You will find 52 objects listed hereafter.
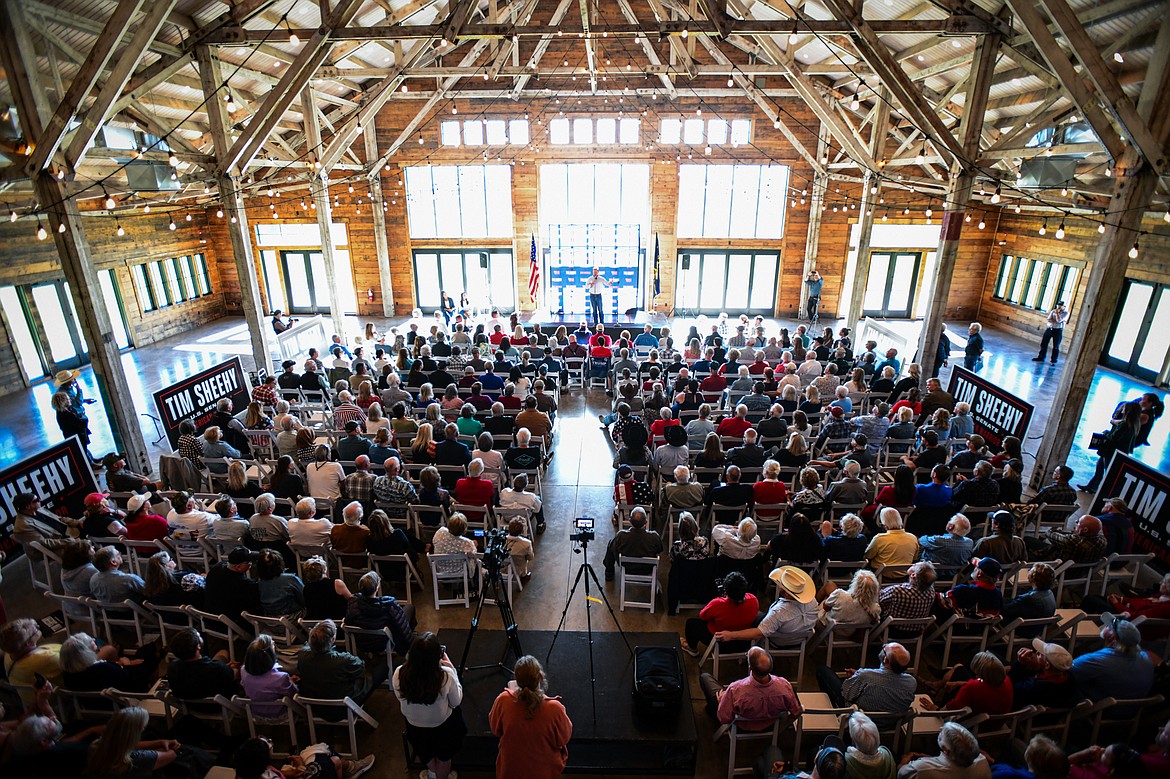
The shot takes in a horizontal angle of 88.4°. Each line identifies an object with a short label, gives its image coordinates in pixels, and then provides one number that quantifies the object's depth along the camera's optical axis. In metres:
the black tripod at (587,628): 4.77
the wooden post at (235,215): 9.77
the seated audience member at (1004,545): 5.46
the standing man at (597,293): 16.30
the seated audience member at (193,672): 4.09
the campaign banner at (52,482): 6.83
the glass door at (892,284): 19.70
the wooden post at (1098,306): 7.25
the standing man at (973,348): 12.20
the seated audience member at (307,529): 5.70
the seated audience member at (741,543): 5.38
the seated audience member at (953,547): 5.49
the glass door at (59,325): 13.91
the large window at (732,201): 18.69
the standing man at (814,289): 18.20
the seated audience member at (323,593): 4.86
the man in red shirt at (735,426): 8.01
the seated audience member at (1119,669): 4.17
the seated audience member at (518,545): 5.74
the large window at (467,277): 20.00
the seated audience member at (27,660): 4.29
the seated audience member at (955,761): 3.32
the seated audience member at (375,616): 4.66
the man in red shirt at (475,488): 6.43
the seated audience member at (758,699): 3.98
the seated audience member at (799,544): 5.50
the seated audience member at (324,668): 4.16
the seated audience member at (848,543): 5.57
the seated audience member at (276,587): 4.91
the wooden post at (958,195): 9.27
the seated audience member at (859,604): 4.81
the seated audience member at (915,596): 4.81
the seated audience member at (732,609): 4.77
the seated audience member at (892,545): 5.46
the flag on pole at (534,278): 16.98
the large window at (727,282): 19.61
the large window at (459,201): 19.16
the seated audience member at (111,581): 5.00
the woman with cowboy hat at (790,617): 4.74
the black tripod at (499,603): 4.70
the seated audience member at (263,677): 4.06
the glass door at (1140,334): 12.95
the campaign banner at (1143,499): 6.48
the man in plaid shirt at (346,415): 8.79
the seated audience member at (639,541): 5.66
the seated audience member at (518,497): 6.45
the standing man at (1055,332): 14.52
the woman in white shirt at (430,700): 3.58
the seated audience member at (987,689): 3.96
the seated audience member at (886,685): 4.02
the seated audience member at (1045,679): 4.15
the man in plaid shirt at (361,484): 6.58
